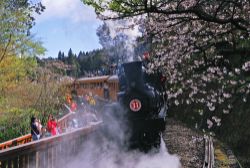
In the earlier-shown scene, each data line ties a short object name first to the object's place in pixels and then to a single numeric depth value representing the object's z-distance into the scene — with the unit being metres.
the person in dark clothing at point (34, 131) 12.59
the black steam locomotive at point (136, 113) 11.36
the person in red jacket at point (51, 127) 14.11
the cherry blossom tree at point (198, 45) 8.77
